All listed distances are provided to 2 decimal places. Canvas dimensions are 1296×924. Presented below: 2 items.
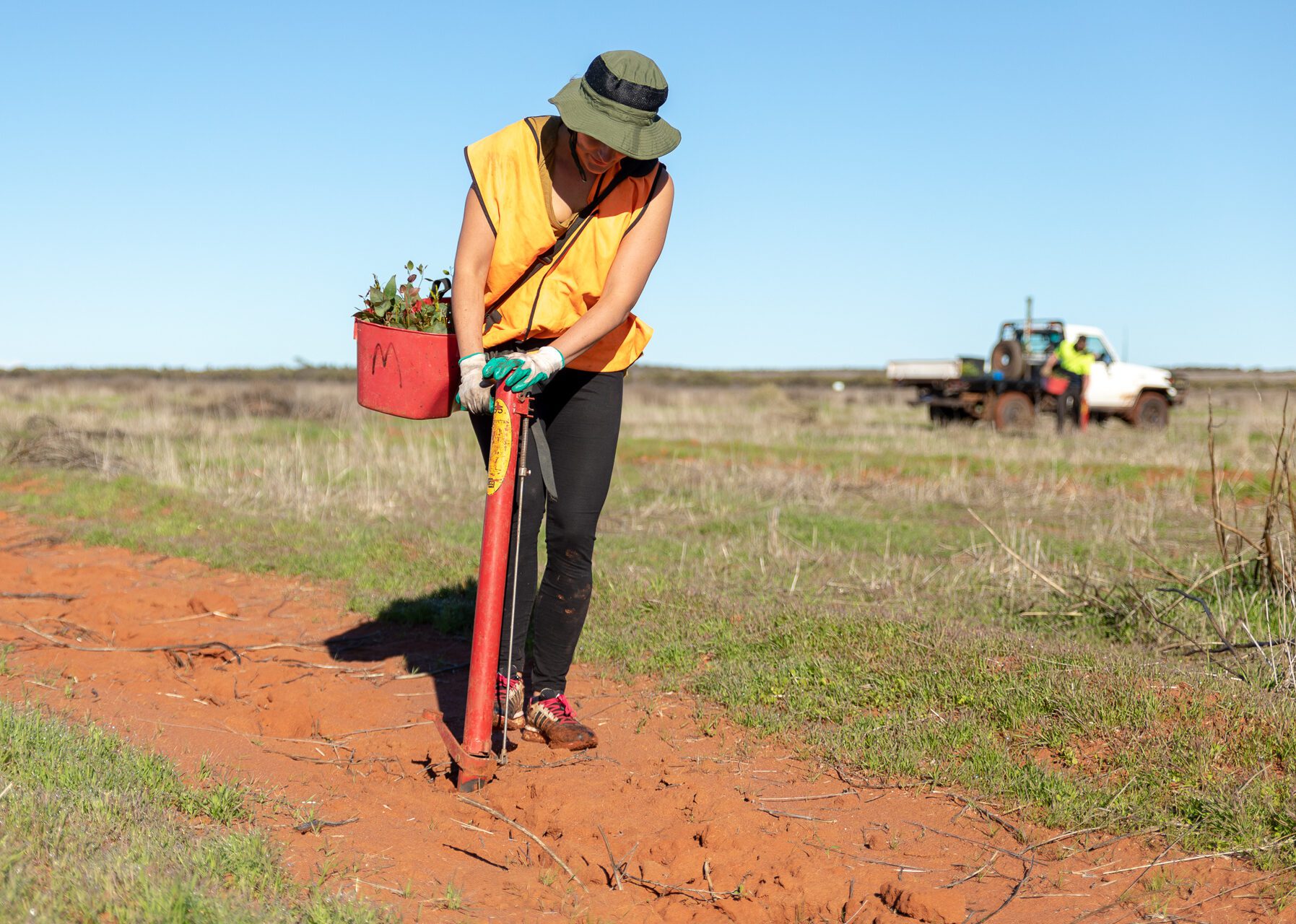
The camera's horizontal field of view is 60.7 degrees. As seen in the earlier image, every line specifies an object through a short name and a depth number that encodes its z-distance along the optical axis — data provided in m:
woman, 3.42
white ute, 22.67
